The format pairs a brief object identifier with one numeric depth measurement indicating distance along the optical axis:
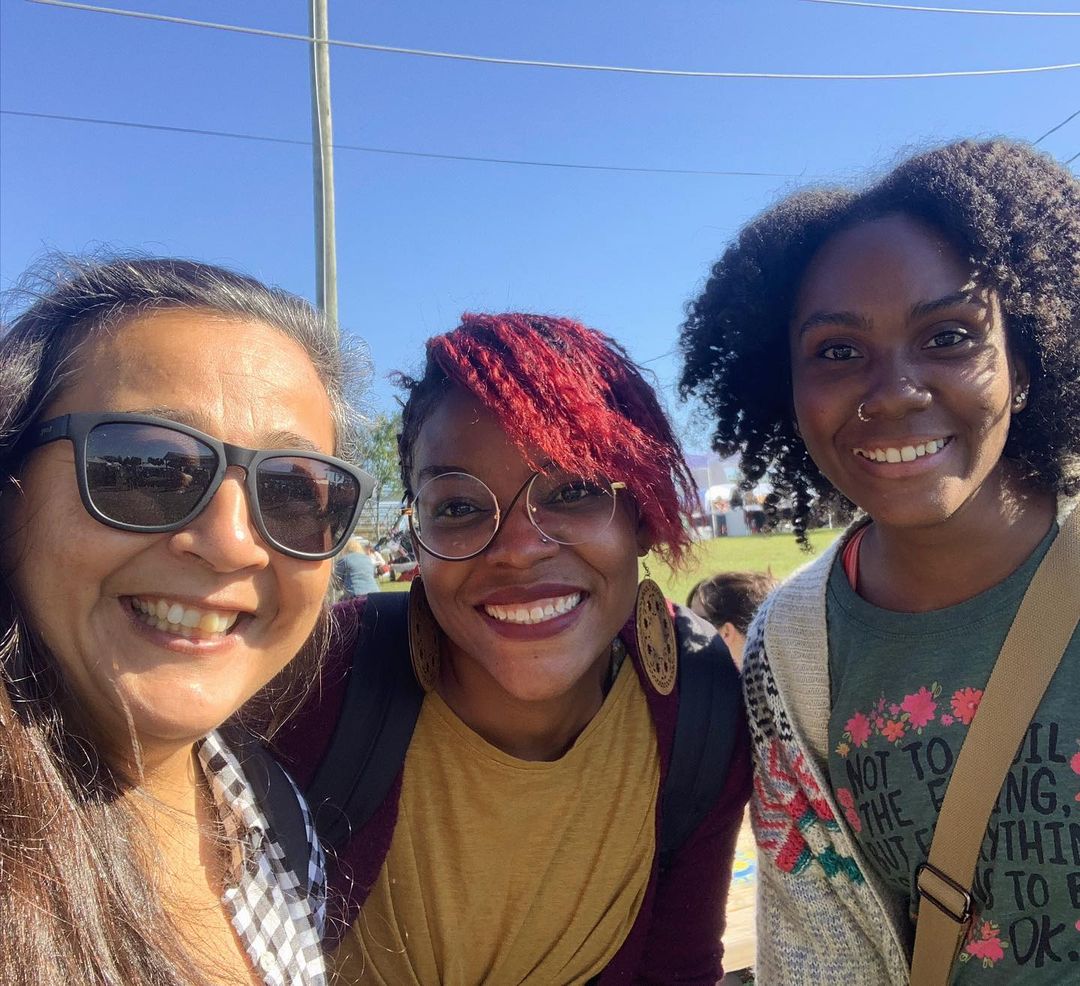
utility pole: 6.43
